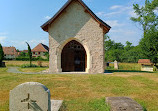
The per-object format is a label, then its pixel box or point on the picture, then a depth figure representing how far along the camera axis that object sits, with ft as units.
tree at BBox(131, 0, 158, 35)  99.66
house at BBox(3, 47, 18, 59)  238.89
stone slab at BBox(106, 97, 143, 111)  13.02
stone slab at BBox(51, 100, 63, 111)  14.99
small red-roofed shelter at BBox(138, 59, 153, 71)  68.35
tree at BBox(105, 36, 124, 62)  143.31
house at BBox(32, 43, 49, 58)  207.10
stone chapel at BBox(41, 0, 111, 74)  48.70
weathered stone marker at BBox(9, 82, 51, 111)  12.50
